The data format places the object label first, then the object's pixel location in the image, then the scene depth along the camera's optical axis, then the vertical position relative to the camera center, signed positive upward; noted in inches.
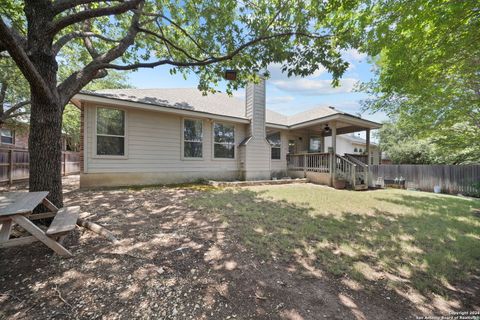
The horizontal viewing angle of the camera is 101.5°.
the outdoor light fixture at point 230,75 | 215.9 +93.6
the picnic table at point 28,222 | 83.7 -32.1
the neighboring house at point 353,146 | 842.4 +63.2
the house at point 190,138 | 282.8 +33.9
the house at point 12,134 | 514.9 +65.9
